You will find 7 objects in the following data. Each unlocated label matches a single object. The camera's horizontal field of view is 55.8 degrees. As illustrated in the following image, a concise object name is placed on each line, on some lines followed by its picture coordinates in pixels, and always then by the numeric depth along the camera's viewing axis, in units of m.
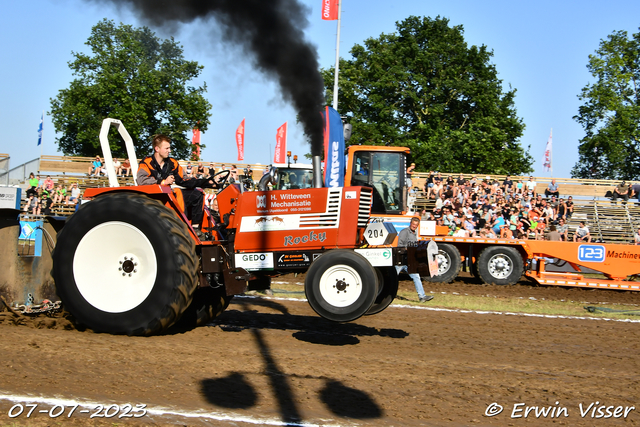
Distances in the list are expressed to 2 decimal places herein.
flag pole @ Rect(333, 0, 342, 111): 20.65
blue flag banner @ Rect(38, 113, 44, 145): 34.12
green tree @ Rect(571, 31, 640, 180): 37.62
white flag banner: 35.06
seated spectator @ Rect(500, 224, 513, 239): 17.84
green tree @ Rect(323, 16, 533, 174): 35.34
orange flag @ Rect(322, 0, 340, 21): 21.27
